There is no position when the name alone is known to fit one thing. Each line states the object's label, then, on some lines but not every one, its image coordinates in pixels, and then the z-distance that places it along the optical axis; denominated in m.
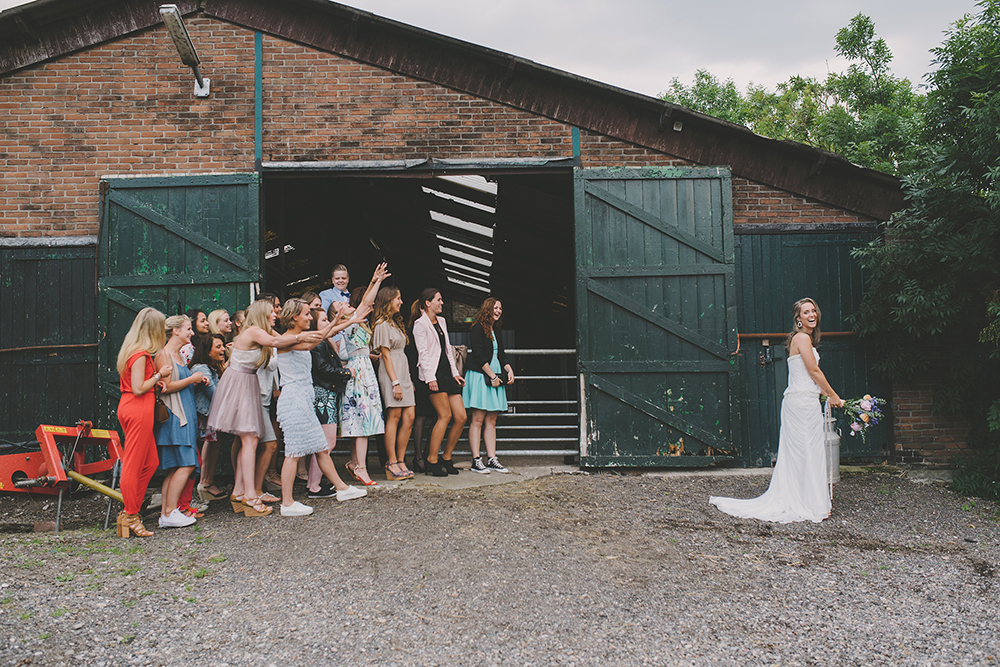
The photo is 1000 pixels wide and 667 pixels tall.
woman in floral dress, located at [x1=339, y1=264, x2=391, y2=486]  5.72
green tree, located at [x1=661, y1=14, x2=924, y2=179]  17.73
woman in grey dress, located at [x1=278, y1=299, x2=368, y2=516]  5.06
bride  5.20
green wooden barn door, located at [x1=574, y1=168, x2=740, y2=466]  6.62
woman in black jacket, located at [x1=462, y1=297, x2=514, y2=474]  6.45
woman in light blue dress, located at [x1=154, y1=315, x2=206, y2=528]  4.83
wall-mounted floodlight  5.50
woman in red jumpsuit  4.64
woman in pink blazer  6.21
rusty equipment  5.09
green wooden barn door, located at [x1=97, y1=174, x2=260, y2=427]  6.48
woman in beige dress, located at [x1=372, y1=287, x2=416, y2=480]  5.99
